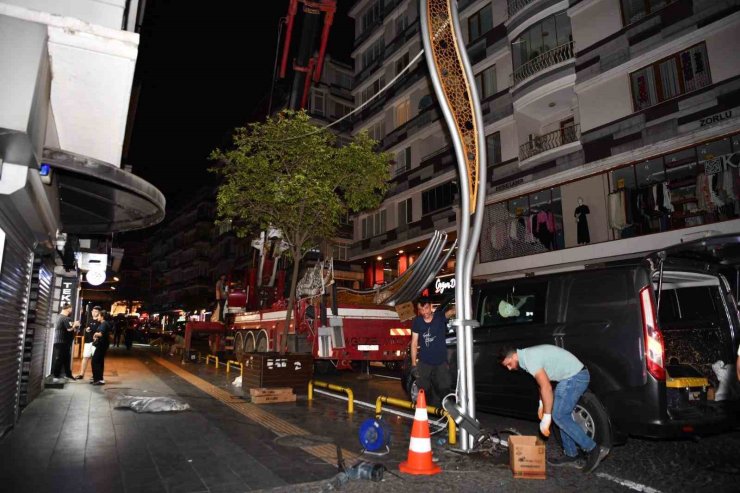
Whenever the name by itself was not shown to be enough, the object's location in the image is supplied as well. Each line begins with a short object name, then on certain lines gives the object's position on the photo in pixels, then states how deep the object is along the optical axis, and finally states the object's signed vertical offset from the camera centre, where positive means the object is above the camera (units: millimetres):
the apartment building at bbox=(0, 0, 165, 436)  4105 +1893
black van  4820 -130
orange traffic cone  4680 -1271
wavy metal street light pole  5672 +2364
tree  12406 +3996
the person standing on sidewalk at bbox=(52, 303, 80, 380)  11156 -446
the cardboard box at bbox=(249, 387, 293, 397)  9062 -1295
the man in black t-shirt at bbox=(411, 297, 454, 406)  6719 -401
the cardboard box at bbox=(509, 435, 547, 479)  4551 -1281
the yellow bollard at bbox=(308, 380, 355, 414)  8016 -1246
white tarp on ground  7843 -1379
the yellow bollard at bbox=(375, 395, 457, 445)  5816 -1156
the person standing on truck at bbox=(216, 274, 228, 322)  21484 +1309
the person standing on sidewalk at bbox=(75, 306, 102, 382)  12469 -758
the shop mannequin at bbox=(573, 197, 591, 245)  17312 +3685
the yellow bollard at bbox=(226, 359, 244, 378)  17369 -1501
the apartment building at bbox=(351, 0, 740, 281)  14320 +7172
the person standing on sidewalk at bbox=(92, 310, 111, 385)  11672 -665
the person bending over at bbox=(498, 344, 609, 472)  4723 -558
